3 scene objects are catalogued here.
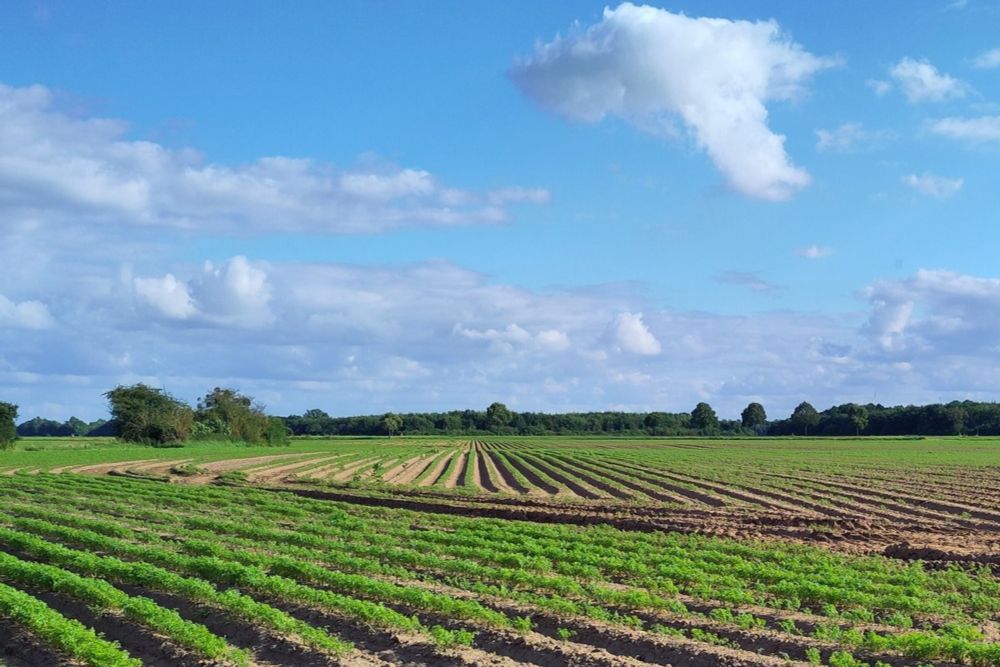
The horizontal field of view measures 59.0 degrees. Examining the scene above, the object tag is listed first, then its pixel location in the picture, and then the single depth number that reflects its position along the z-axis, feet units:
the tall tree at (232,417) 341.41
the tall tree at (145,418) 304.71
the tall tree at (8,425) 262.47
